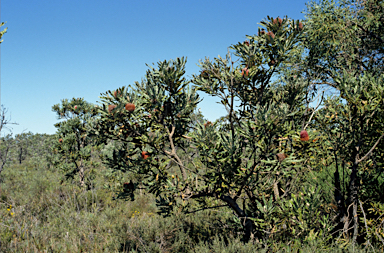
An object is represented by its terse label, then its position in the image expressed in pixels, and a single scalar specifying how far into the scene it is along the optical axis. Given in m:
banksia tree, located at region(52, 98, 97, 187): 7.52
